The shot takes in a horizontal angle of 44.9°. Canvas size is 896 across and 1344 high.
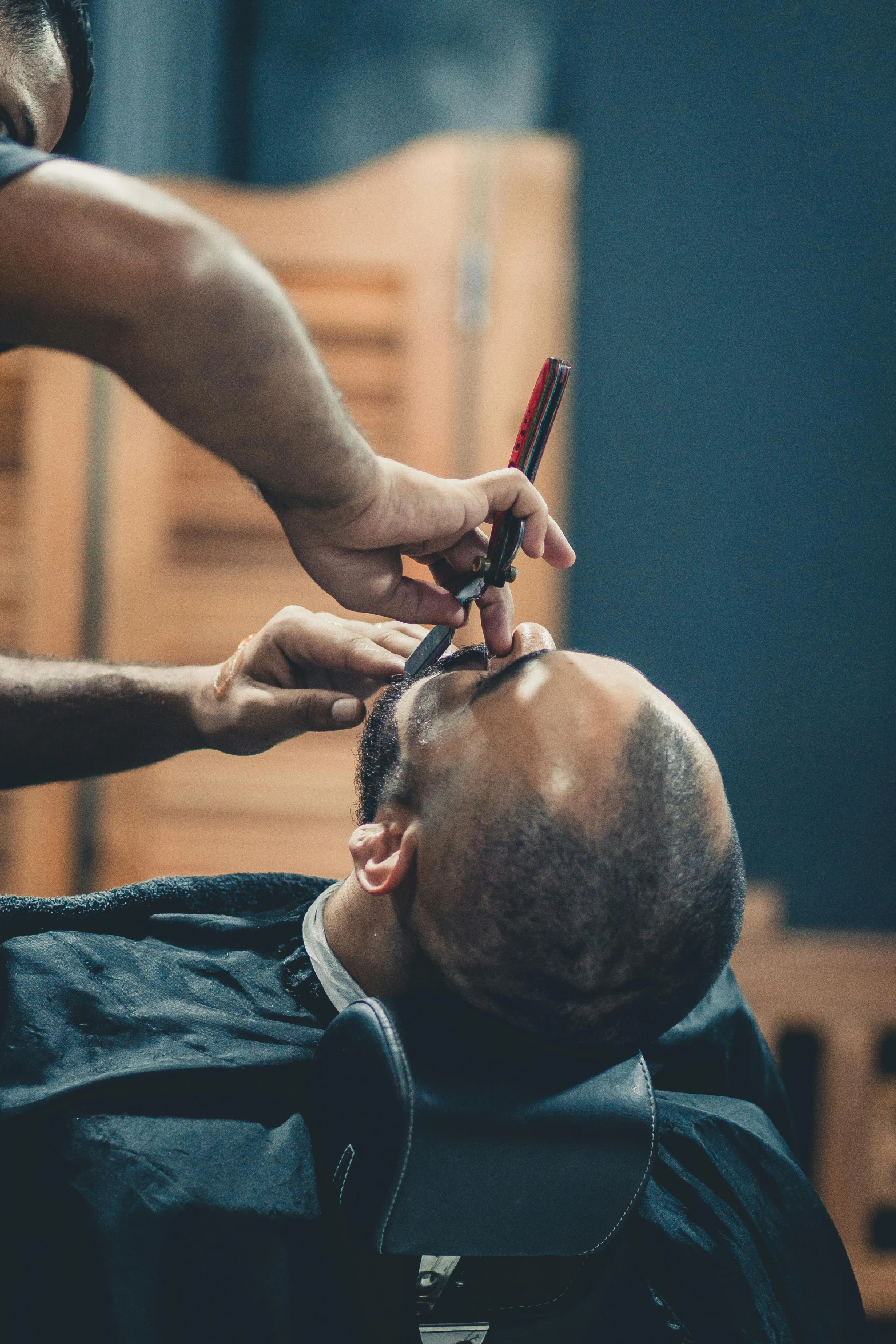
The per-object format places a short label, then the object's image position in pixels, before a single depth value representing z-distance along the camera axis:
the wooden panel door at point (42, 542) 2.73
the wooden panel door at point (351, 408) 2.70
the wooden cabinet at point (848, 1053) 2.61
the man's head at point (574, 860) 1.05
